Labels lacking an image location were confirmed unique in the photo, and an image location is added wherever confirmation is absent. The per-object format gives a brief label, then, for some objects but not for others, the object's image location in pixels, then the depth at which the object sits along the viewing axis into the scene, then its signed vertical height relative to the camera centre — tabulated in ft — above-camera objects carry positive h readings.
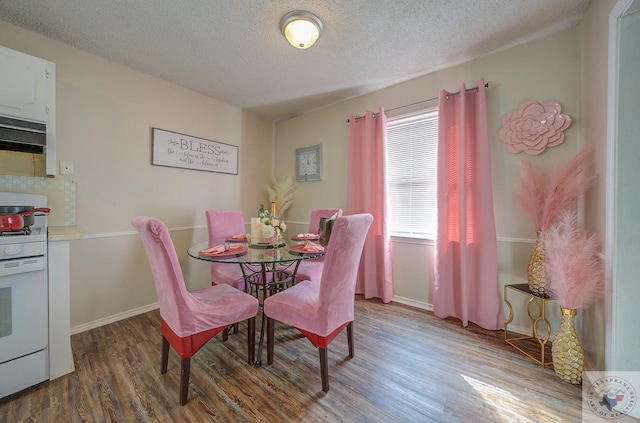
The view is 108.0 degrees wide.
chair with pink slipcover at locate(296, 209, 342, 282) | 7.16 -1.84
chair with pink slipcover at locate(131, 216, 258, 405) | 3.96 -1.96
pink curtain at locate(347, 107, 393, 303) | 8.77 +0.65
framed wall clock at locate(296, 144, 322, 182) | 10.92 +2.25
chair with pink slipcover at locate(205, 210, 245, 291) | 6.83 -0.83
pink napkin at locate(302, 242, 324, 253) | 5.73 -0.96
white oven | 4.35 -2.02
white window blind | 8.26 +1.37
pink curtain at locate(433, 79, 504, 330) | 6.76 -0.23
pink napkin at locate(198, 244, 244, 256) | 5.14 -0.95
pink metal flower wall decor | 6.05 +2.27
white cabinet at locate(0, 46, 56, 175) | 5.19 +2.77
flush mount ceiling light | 5.50 +4.43
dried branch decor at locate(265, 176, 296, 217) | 11.53 +0.82
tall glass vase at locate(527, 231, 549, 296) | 5.50 -1.46
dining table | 4.92 -1.03
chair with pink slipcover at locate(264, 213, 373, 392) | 4.30 -1.91
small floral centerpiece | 6.13 -0.55
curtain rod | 6.89 +3.83
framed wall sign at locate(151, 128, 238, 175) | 8.54 +2.28
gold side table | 5.38 -2.92
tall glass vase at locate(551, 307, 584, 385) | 4.77 -2.95
